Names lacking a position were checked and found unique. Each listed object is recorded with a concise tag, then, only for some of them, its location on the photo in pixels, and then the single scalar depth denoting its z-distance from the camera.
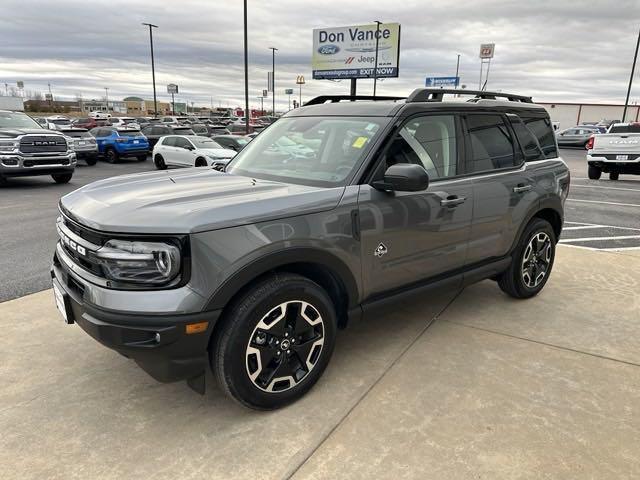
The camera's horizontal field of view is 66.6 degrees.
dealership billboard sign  37.59
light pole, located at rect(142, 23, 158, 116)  43.53
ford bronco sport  2.37
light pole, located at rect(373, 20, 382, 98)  36.38
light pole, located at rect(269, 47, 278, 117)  40.38
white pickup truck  13.66
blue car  21.03
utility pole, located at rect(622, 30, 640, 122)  31.46
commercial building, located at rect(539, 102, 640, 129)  56.00
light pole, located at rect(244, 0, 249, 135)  22.97
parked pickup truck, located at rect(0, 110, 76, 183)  11.48
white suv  15.62
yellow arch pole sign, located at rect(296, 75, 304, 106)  54.78
